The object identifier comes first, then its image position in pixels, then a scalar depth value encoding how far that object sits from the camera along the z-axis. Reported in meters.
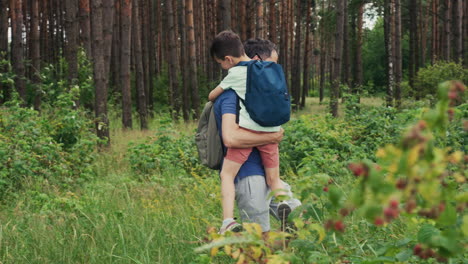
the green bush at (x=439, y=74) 14.50
